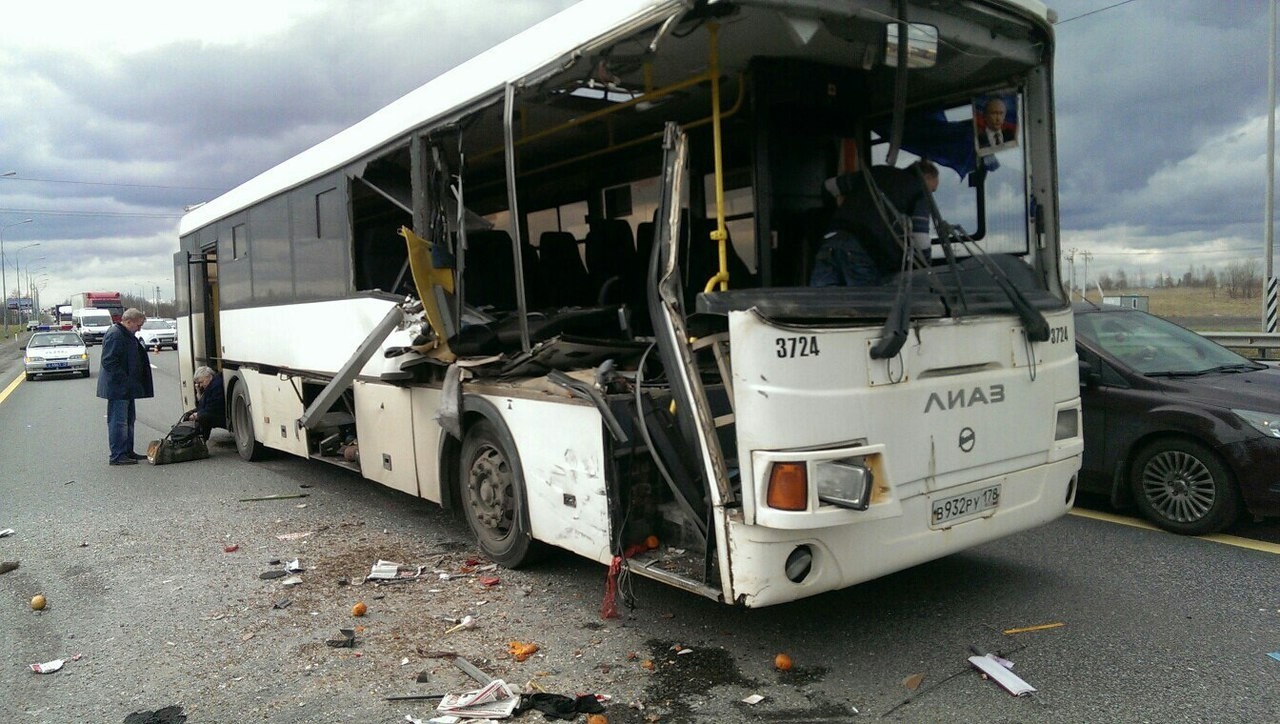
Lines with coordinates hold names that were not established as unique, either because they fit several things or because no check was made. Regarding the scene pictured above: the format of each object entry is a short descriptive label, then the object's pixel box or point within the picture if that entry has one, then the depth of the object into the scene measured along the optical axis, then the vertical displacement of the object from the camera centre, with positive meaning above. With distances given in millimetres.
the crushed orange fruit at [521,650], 4371 -1518
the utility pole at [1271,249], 18859 +1282
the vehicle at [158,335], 46688 +982
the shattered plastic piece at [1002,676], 3814 -1545
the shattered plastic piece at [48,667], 4426 -1519
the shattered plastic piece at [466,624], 4785 -1501
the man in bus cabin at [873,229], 4488 +481
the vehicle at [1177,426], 5836 -768
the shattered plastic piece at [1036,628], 4492 -1547
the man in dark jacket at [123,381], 10781 -313
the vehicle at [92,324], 52688 +1918
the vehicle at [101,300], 66688 +4146
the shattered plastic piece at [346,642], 4613 -1513
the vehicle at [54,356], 28359 +71
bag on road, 10711 -1121
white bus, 3748 +131
